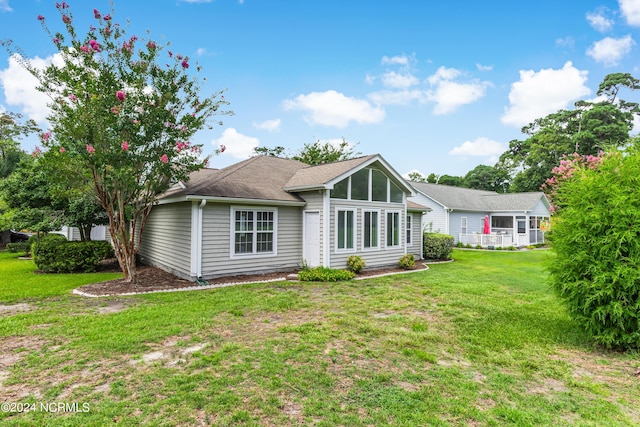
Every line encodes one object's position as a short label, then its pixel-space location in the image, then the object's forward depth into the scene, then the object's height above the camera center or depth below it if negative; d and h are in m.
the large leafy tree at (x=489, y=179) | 50.94 +7.53
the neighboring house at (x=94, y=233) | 20.06 -0.58
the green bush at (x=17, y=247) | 18.23 -1.33
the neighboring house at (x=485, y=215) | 23.45 +0.84
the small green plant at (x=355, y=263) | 11.32 -1.33
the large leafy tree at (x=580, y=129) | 33.25 +10.63
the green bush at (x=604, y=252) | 4.45 -0.38
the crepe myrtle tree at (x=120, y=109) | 8.10 +3.03
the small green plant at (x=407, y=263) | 12.89 -1.49
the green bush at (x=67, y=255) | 11.19 -1.11
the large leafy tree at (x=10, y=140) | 21.48 +6.87
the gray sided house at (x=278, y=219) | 9.83 +0.20
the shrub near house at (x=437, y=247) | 15.83 -1.05
